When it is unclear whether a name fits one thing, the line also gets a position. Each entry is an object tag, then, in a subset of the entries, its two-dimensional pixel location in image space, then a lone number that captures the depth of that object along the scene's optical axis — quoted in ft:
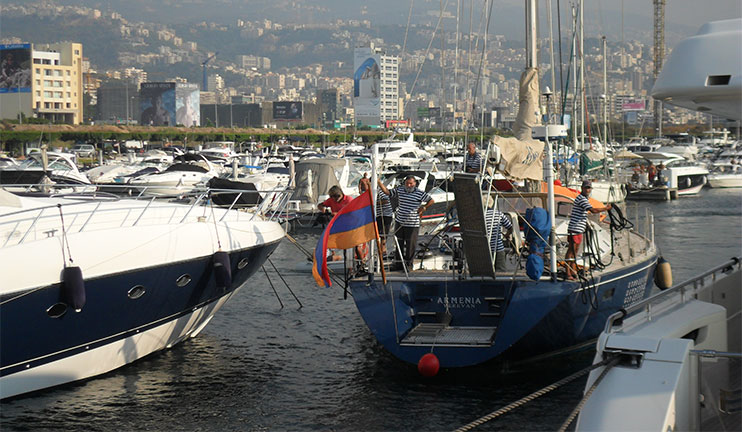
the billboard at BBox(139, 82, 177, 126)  542.16
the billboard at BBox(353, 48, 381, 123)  615.16
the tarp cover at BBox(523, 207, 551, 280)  37.78
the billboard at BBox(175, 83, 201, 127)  545.85
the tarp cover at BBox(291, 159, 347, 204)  100.17
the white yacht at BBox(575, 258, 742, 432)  19.30
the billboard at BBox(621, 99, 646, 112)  479.49
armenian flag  35.73
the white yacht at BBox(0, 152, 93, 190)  97.76
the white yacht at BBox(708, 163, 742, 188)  156.56
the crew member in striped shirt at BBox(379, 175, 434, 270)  40.40
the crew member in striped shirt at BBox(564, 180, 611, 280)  39.86
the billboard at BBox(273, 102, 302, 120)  631.15
